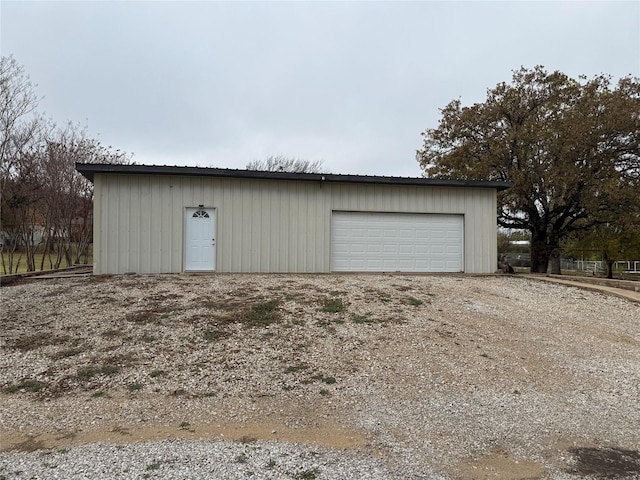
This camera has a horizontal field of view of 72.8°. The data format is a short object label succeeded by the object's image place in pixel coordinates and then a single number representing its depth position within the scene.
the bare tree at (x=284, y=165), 30.37
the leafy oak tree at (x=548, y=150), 16.20
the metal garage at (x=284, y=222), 11.05
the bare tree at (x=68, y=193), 14.30
